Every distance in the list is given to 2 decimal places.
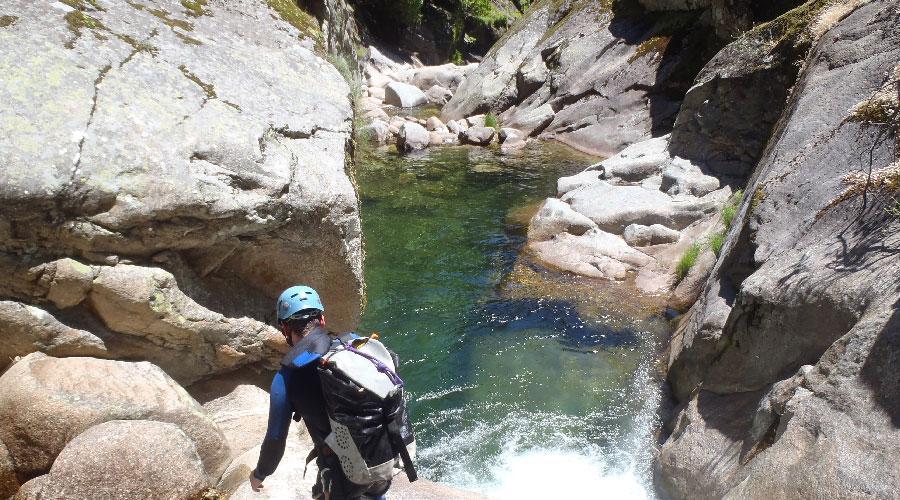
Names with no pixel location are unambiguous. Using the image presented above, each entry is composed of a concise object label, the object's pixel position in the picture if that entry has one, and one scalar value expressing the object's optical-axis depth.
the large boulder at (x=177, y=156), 4.06
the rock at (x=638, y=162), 13.35
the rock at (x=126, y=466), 3.97
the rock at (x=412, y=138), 20.14
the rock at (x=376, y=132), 20.92
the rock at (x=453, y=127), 22.12
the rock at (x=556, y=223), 11.76
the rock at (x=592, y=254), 10.54
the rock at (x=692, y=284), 9.00
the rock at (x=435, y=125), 22.37
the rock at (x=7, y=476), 4.07
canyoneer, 3.06
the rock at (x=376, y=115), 23.33
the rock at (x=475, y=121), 22.64
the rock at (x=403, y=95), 27.58
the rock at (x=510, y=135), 21.12
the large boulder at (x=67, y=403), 4.09
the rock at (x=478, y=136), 20.97
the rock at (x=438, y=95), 29.03
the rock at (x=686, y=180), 12.06
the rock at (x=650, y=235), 11.20
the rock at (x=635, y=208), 11.46
